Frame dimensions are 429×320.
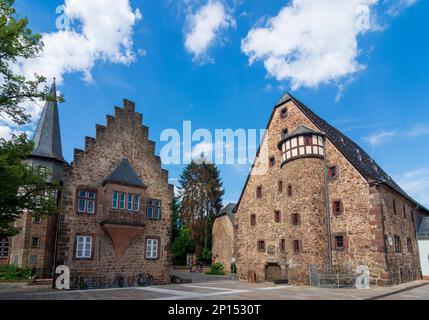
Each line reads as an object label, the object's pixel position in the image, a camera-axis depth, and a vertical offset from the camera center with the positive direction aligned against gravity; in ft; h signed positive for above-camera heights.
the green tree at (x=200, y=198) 160.04 +19.83
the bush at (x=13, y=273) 79.66 -8.41
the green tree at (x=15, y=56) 38.45 +22.19
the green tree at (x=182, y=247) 154.40 -4.34
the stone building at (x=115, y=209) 62.13 +5.94
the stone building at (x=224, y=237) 135.95 +0.32
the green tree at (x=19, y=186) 36.68 +6.46
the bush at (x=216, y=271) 120.47 -12.20
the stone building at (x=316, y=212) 67.10 +5.61
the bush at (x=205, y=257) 150.97 -8.78
